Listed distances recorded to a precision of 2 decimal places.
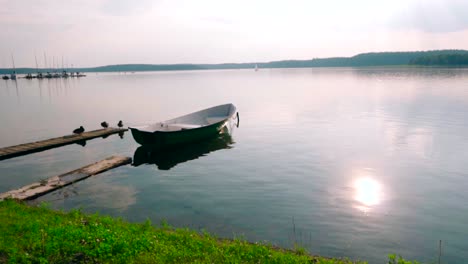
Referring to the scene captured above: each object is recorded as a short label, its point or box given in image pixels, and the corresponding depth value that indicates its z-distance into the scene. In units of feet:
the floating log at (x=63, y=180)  49.03
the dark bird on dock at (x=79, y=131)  96.82
